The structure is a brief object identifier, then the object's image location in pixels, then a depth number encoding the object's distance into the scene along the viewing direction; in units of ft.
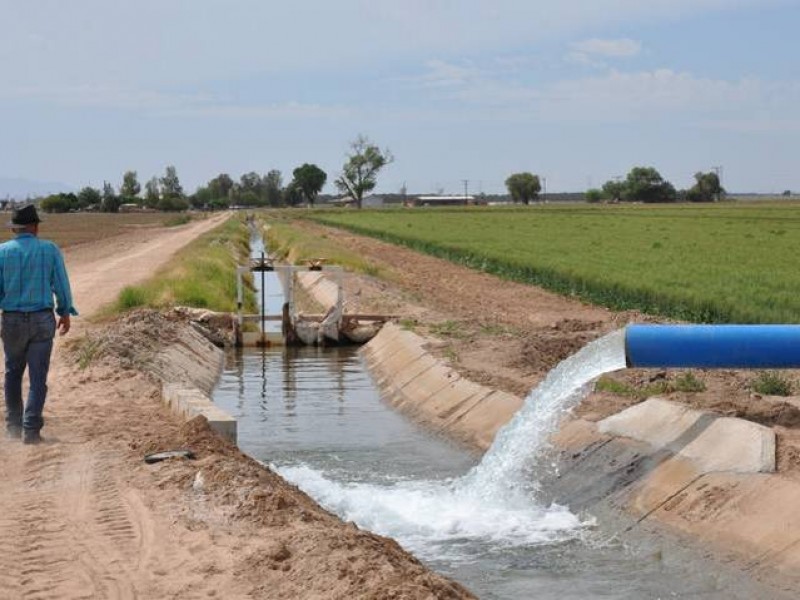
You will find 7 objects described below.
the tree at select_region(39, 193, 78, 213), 636.40
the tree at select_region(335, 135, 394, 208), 620.08
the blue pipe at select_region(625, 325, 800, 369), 36.83
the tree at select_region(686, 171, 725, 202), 583.17
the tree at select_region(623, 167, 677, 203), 585.22
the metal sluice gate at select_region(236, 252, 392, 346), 84.02
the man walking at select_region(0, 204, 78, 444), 37.06
